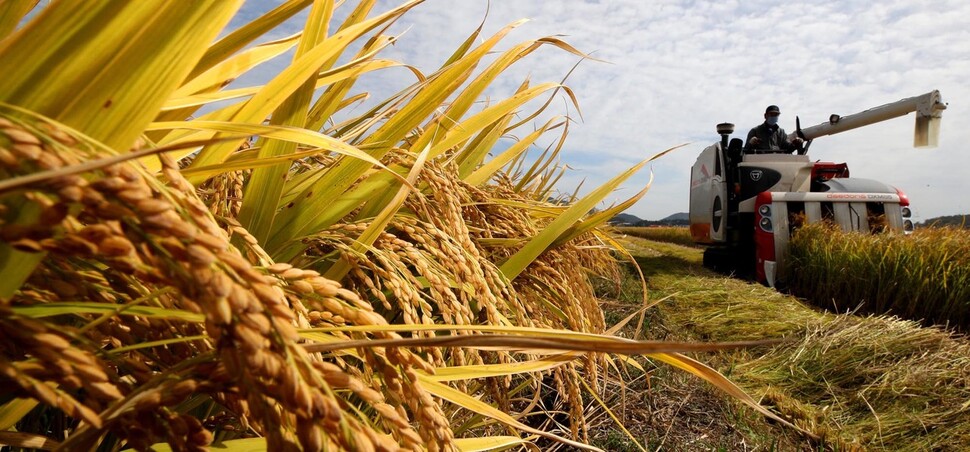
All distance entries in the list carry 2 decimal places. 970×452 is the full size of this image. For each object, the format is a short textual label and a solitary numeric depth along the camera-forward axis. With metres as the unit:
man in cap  10.48
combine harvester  8.12
